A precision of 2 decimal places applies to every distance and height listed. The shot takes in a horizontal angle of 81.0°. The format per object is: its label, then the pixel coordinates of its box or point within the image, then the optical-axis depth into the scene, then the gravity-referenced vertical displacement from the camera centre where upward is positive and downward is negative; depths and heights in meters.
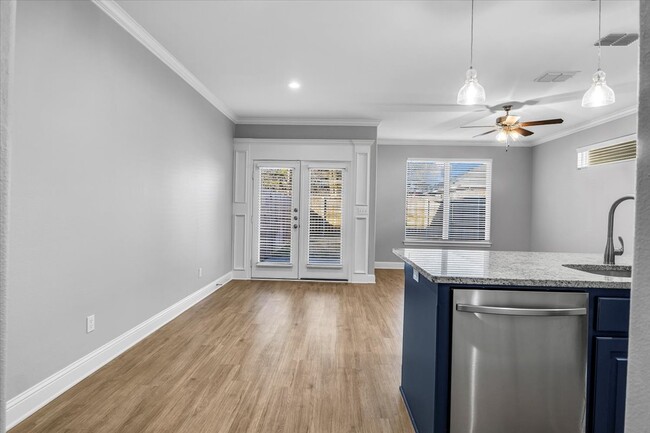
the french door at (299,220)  6.26 -0.10
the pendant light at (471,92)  2.58 +0.86
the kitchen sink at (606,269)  2.19 -0.28
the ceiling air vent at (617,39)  3.14 +1.54
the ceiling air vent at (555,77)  4.02 +1.55
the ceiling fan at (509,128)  4.80 +1.17
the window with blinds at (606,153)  5.23 +1.01
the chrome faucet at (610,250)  2.14 -0.17
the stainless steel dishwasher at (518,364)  1.62 -0.62
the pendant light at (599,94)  2.66 +0.89
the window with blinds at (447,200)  8.01 +0.36
